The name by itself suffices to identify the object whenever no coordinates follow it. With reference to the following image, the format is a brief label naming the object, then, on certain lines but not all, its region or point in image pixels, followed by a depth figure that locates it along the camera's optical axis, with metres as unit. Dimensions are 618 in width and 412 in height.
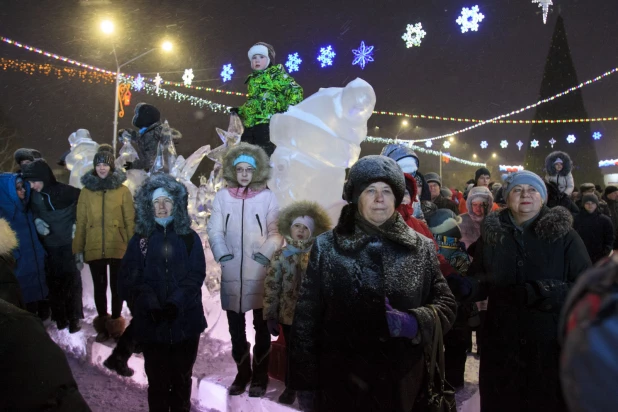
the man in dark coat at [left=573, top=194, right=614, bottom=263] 7.27
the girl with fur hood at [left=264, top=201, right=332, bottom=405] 3.66
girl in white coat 3.98
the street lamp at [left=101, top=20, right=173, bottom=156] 12.03
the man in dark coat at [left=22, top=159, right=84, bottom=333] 5.62
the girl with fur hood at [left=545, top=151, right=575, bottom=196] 5.62
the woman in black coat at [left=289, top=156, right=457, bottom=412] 2.26
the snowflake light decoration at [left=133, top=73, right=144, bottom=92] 14.75
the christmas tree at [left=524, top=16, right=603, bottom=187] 24.00
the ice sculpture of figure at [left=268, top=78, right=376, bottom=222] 5.05
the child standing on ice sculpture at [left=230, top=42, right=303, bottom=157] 5.69
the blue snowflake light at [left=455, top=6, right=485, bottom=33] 7.90
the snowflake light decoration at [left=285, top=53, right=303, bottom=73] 9.64
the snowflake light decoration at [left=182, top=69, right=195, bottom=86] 12.05
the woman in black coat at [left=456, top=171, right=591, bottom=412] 2.83
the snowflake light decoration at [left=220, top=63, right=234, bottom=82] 10.30
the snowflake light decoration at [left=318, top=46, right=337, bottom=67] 9.10
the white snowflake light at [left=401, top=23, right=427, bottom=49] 8.31
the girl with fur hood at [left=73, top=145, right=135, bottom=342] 5.29
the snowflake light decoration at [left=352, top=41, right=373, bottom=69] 8.21
